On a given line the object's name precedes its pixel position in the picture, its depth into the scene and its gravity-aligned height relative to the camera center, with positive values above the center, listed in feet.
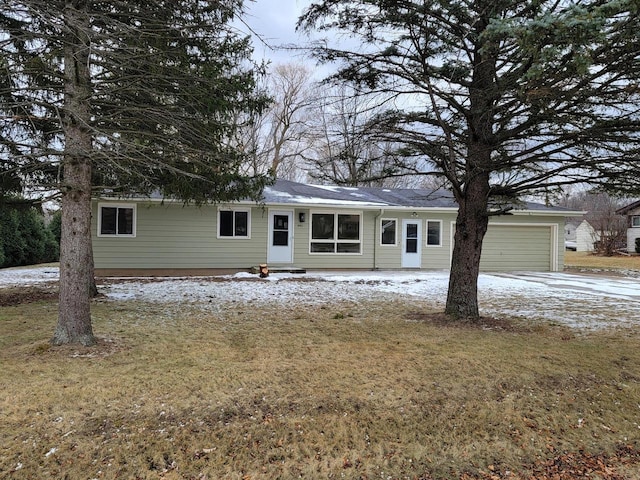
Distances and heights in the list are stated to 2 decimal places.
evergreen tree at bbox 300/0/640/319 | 10.90 +5.53
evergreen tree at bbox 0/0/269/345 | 14.37 +6.24
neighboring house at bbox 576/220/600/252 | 152.97 +4.05
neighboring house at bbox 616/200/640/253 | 109.50 +7.05
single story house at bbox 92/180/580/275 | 40.88 +1.09
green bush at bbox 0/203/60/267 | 51.44 -0.16
